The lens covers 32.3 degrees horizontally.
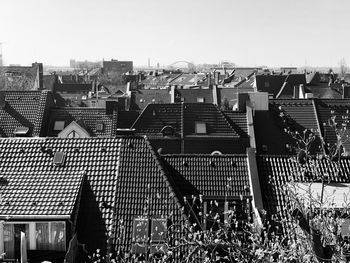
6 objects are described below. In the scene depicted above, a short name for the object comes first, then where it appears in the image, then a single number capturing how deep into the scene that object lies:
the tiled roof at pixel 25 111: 39.09
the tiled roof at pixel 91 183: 18.05
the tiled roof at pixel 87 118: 39.34
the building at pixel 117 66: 181.95
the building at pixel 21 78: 77.61
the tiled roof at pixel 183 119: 37.16
